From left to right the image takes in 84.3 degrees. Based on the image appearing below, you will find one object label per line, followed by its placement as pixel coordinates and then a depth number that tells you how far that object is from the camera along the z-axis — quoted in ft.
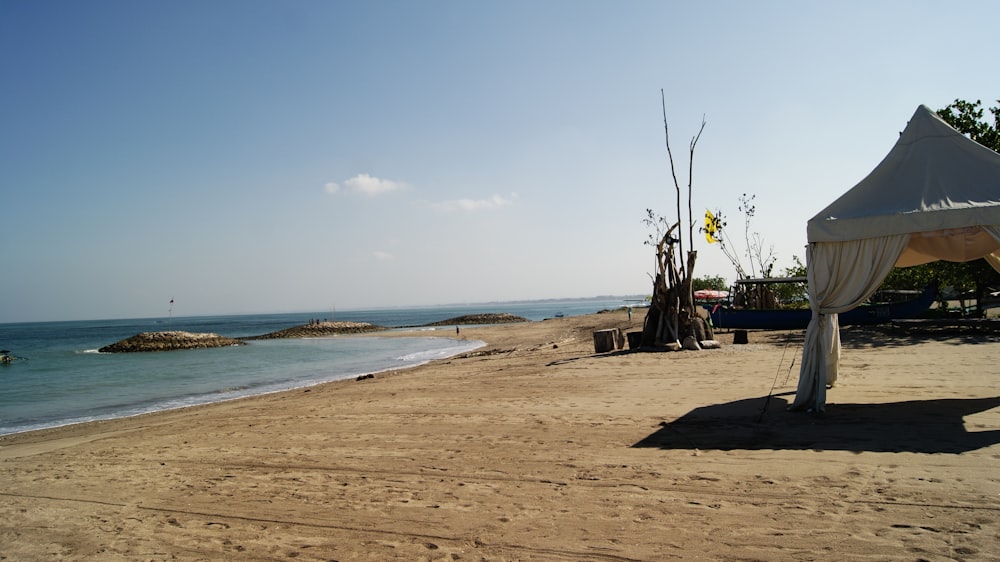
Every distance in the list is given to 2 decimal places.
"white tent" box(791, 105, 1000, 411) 22.47
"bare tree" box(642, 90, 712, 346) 49.98
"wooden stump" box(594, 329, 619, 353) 52.90
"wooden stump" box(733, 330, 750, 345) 51.43
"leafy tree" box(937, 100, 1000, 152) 56.49
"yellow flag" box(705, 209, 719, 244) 56.39
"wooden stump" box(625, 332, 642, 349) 52.19
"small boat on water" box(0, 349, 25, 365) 99.92
